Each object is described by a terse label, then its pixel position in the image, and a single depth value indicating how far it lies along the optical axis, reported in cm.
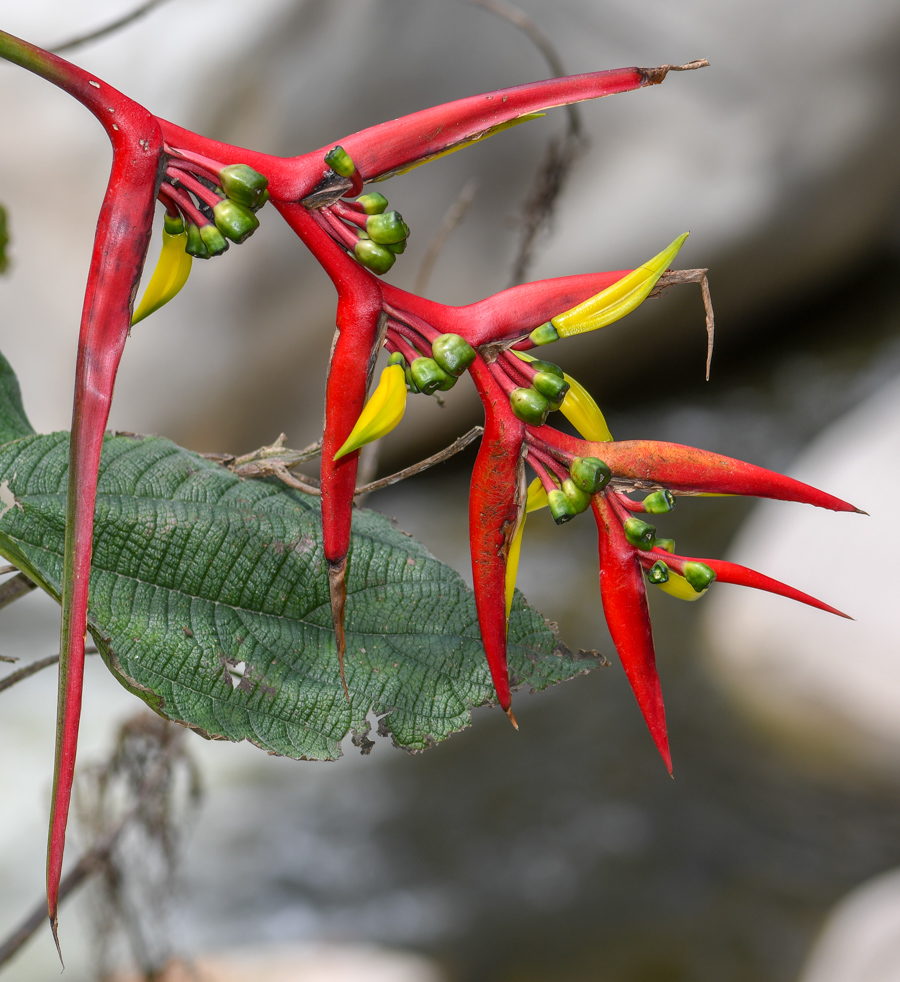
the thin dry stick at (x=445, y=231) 241
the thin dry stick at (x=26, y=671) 169
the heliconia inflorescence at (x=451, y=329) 156
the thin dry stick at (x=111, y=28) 189
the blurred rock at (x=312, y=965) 552
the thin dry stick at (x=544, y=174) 268
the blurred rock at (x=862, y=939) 499
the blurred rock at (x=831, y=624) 727
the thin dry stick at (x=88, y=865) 201
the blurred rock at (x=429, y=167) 896
